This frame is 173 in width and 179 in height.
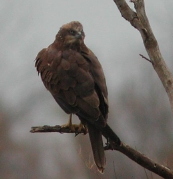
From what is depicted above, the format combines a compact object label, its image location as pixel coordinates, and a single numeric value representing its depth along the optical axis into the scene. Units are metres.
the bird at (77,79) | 12.30
